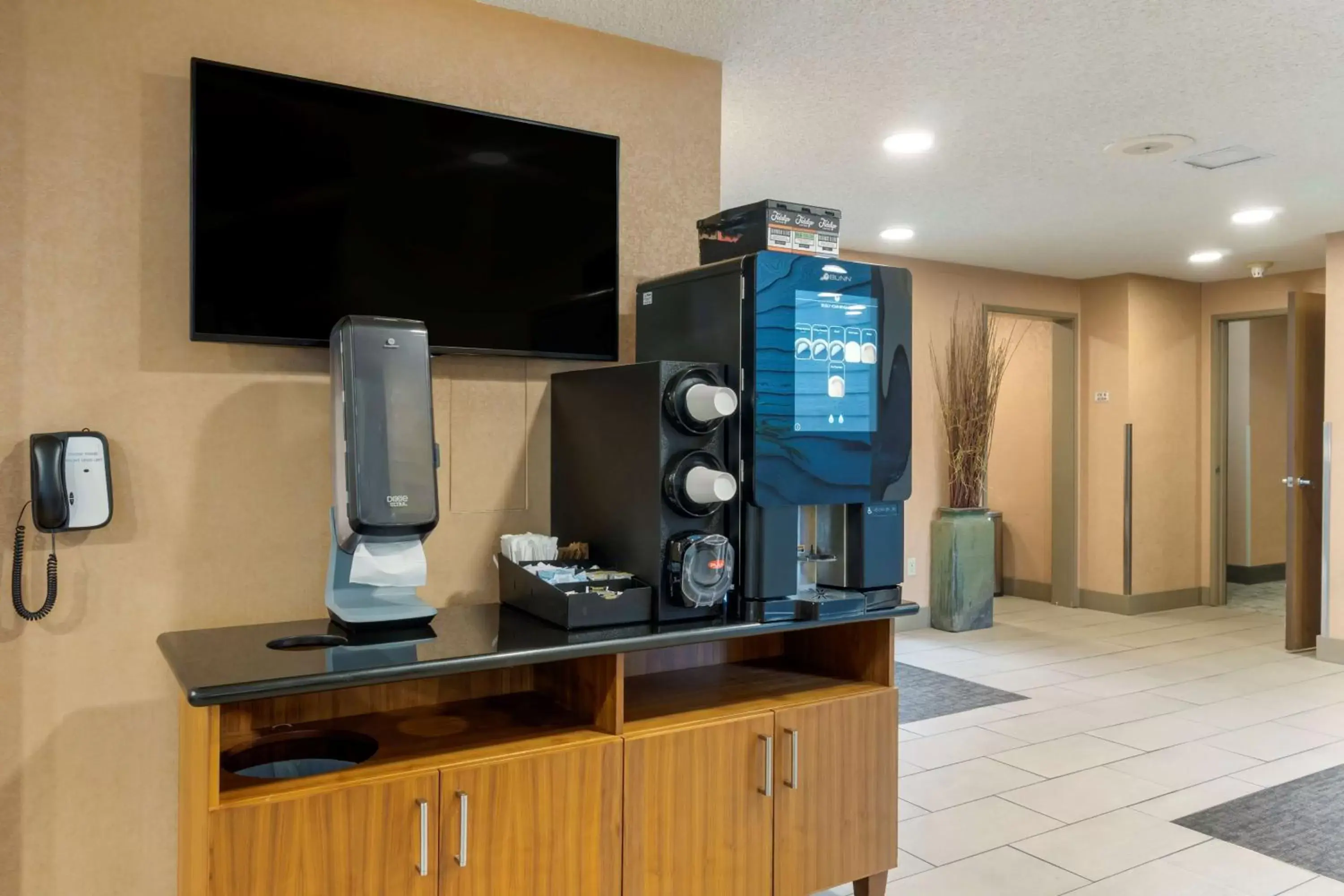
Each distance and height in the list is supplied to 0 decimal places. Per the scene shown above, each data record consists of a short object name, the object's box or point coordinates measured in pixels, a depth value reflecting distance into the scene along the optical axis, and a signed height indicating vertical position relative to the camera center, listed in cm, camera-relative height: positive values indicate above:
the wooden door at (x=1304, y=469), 576 -10
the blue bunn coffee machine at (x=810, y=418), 233 +8
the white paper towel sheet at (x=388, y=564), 208 -24
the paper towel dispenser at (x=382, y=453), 200 -1
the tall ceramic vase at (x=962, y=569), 637 -77
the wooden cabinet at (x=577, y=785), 179 -69
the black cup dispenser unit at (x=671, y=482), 221 -7
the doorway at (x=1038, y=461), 735 -7
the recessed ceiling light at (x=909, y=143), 378 +123
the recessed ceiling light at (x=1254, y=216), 506 +125
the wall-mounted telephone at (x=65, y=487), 205 -8
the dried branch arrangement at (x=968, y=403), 650 +33
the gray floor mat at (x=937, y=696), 461 -122
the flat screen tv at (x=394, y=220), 223 +58
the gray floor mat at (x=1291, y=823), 303 -124
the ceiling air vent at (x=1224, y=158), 399 +123
